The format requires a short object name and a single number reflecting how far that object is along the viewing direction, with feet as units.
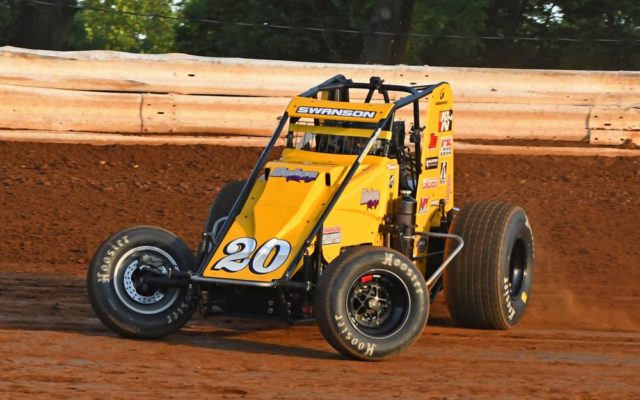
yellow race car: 49.98
